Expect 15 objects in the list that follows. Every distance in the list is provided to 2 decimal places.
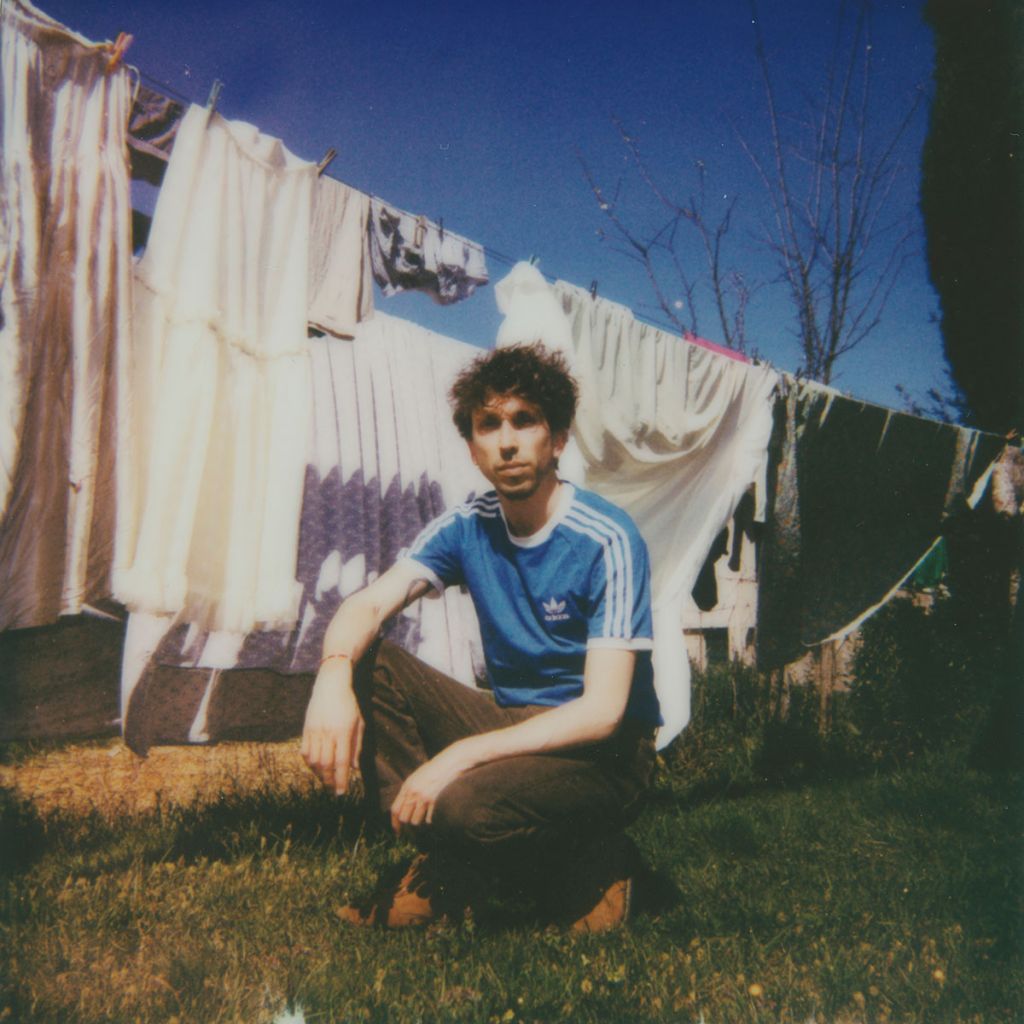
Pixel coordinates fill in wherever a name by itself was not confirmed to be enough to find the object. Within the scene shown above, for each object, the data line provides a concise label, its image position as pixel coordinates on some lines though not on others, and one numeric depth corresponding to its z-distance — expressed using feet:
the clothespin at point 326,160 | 8.78
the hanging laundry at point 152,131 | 7.47
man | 5.61
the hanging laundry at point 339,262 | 8.74
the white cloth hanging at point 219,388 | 7.29
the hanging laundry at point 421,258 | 9.63
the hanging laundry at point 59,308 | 6.38
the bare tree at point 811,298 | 19.77
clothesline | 10.73
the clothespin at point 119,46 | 6.99
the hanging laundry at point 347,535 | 7.69
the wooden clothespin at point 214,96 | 7.79
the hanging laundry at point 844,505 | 13.32
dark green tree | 17.34
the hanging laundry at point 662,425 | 10.53
